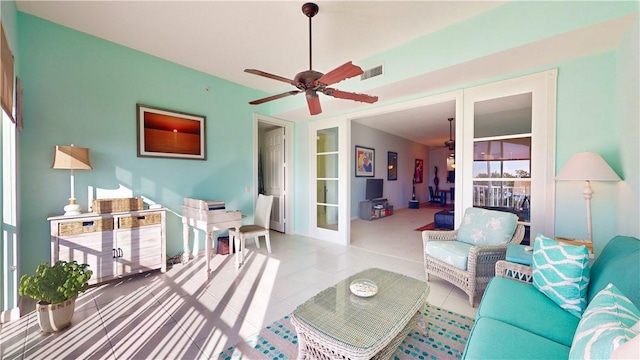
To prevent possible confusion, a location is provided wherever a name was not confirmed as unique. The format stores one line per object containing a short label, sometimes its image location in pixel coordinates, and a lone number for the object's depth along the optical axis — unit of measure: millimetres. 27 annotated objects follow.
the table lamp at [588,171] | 2012
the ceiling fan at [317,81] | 1826
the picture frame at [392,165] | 8148
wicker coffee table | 1231
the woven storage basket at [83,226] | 2404
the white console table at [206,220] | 2986
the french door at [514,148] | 2574
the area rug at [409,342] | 1658
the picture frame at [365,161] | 6887
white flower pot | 1861
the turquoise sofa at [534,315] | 1107
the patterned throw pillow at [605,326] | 749
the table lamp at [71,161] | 2455
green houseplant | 1858
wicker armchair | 2281
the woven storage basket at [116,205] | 2627
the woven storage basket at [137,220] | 2734
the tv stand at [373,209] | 6875
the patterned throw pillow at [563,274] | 1402
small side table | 1916
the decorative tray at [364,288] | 1650
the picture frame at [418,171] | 9930
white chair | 3389
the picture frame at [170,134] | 3230
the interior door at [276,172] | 5281
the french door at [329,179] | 4410
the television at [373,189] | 7113
